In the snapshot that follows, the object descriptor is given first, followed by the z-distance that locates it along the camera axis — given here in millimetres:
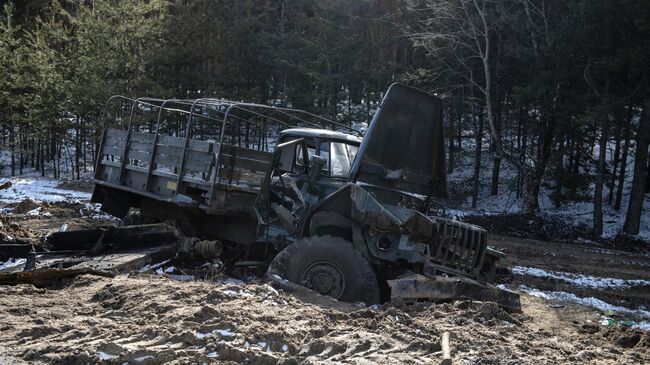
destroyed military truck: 7809
